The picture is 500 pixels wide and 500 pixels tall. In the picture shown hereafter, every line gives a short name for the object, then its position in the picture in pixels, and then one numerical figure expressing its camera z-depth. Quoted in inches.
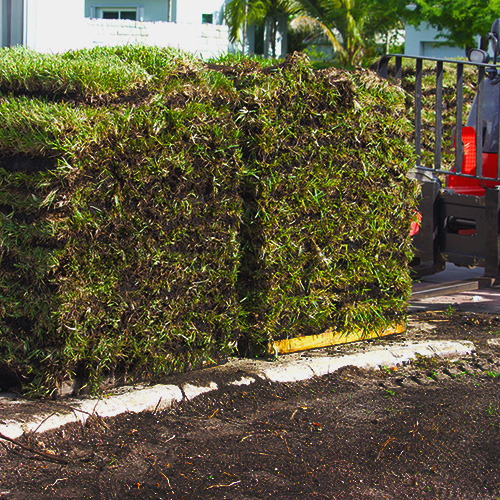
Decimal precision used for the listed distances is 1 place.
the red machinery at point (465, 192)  236.5
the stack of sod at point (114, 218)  144.6
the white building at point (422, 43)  1418.6
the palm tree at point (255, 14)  1347.2
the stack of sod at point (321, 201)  177.3
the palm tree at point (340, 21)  1413.6
